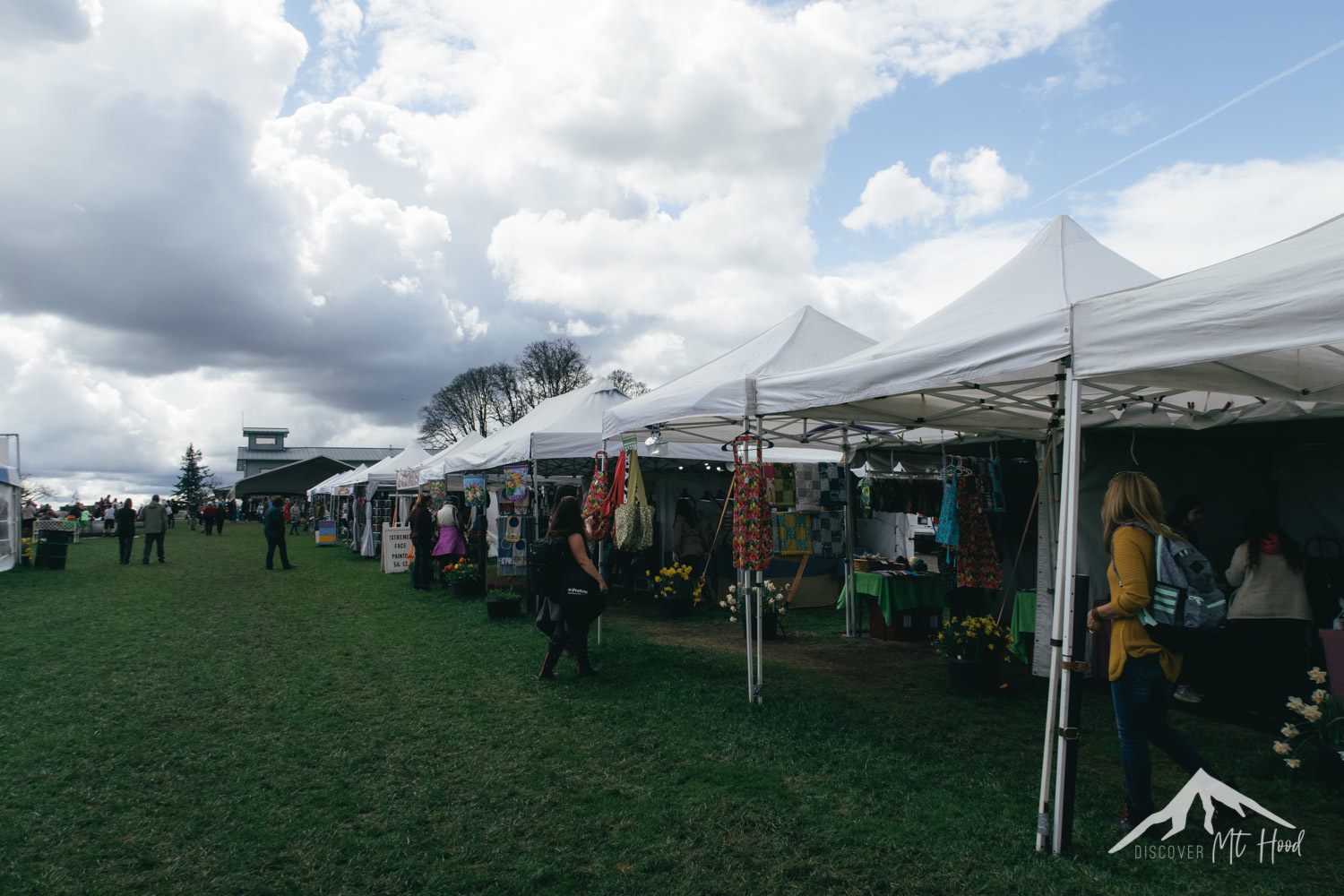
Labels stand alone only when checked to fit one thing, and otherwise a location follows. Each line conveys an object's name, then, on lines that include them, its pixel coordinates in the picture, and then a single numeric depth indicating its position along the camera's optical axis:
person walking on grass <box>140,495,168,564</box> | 17.91
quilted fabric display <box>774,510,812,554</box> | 9.87
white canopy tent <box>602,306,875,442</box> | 5.77
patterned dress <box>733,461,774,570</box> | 5.81
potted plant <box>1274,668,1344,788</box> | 3.96
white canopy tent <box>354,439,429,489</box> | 21.70
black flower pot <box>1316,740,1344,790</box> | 4.00
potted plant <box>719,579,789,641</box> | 8.69
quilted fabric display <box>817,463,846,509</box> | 9.37
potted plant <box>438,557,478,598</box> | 11.84
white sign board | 16.05
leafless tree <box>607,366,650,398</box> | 43.88
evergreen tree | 81.62
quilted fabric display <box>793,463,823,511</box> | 9.42
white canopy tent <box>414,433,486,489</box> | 15.54
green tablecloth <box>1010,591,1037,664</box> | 6.85
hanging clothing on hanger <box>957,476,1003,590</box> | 7.00
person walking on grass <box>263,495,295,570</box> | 16.75
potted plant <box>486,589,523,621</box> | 9.71
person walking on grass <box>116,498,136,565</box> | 18.00
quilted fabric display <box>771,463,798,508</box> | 7.48
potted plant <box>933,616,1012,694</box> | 5.97
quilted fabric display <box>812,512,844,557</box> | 10.38
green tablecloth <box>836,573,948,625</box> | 8.20
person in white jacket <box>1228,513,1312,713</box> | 5.30
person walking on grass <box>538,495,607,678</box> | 6.48
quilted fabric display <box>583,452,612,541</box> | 7.69
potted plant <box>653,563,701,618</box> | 10.27
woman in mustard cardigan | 3.19
